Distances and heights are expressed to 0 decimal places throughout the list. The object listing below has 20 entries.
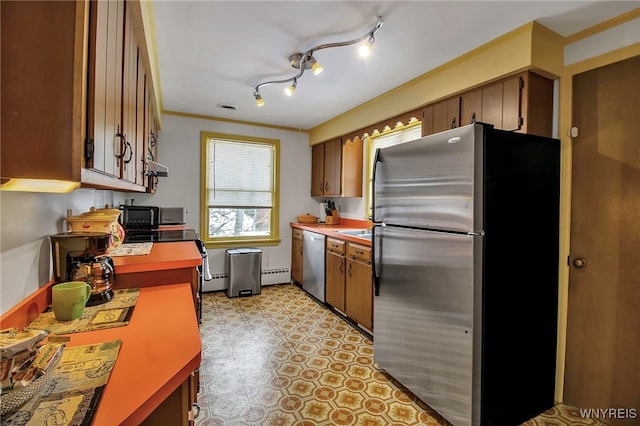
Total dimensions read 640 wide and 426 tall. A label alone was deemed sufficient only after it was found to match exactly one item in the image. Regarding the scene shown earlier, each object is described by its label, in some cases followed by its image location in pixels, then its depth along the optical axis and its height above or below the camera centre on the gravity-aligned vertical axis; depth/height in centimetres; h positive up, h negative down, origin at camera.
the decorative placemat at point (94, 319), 108 -44
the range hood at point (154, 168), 207 +30
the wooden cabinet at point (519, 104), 190 +72
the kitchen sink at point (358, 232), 361 -28
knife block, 448 -14
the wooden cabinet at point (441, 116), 232 +77
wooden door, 175 -19
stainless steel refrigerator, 165 -36
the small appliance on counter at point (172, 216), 378 -11
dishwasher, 377 -73
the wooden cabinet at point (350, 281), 292 -76
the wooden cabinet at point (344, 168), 405 +57
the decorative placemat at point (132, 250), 189 -29
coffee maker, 132 -25
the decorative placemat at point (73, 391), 62 -44
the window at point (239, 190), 419 +26
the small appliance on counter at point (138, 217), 322 -11
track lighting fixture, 189 +113
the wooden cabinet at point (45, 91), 69 +27
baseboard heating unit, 419 -104
